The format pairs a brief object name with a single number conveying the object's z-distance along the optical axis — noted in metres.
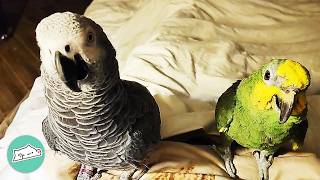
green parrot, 0.72
